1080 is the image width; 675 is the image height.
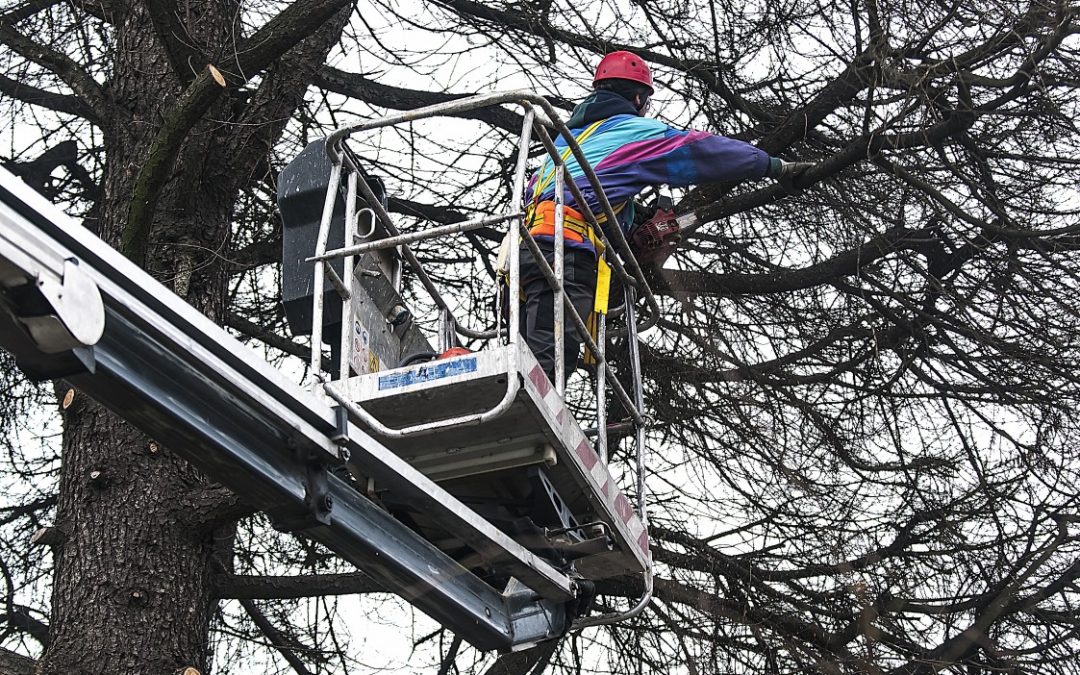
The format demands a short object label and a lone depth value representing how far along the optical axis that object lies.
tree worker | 10.16
